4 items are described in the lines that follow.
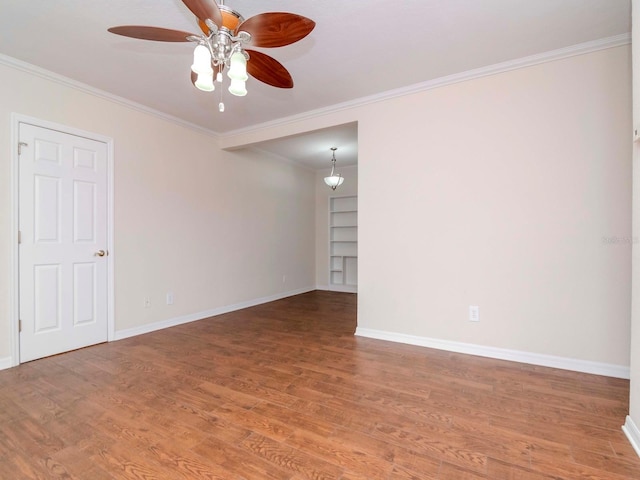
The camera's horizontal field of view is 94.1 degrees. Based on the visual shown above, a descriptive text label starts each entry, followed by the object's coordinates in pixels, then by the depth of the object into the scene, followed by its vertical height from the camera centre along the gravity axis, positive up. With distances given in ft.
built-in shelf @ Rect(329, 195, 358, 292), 20.86 -0.06
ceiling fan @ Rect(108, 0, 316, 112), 4.71 +3.53
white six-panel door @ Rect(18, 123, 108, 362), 8.57 -0.04
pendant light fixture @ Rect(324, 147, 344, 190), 16.83 +3.50
